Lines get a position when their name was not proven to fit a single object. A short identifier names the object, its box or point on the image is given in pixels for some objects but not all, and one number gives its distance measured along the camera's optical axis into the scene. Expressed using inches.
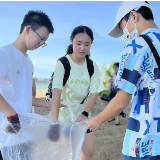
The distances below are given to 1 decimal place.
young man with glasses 50.4
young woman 71.4
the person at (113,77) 195.3
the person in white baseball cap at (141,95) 44.0
